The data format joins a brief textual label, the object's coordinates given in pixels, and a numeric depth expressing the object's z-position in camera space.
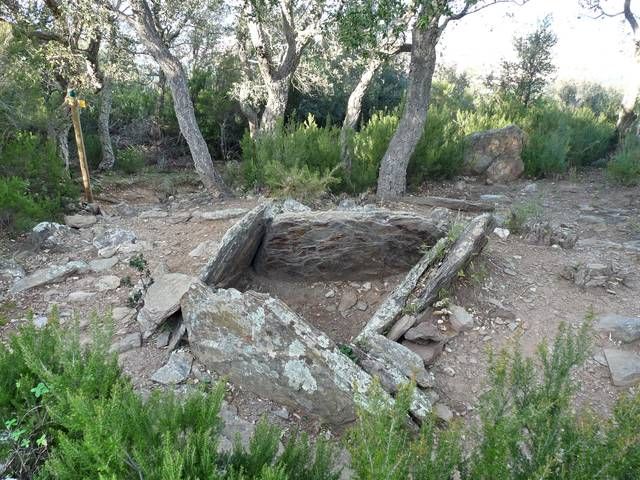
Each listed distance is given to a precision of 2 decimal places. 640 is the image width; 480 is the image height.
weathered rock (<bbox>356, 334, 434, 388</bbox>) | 2.81
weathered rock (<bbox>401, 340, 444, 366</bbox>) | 3.04
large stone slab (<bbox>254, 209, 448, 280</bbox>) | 3.83
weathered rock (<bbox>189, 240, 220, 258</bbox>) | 4.18
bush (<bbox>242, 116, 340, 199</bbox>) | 5.51
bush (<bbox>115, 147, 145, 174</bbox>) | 8.85
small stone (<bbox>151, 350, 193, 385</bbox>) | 2.79
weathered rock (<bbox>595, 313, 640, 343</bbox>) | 3.21
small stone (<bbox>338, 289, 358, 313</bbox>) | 3.75
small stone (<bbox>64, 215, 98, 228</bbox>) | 5.23
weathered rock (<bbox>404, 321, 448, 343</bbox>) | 3.15
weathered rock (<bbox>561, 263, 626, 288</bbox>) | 3.80
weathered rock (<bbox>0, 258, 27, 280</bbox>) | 3.98
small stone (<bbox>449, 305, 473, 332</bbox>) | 3.28
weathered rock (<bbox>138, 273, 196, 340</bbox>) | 3.18
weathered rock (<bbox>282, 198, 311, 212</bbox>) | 4.35
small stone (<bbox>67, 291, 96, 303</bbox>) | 3.65
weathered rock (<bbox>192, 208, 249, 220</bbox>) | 5.18
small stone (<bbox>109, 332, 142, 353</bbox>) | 3.03
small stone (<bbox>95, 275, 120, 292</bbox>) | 3.80
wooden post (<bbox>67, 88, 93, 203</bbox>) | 5.27
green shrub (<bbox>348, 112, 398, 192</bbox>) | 6.62
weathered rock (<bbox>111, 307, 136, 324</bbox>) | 3.36
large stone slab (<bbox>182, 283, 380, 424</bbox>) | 2.55
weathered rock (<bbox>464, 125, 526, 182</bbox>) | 8.31
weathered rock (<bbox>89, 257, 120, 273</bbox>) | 4.10
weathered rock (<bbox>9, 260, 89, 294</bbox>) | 3.79
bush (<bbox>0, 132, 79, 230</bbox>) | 4.75
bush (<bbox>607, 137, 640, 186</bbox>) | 7.71
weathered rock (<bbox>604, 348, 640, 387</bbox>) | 2.88
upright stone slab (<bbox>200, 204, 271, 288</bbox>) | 3.47
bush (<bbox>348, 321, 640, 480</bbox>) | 1.39
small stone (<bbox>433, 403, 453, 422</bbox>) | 2.65
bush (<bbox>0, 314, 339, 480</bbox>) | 1.40
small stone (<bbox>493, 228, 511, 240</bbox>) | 4.67
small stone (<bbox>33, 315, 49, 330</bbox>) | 3.28
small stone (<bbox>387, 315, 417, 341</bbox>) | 3.18
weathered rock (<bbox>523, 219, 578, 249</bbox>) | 4.57
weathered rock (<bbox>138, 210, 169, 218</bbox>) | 5.64
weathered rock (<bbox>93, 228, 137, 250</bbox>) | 4.56
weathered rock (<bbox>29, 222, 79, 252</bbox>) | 4.57
